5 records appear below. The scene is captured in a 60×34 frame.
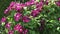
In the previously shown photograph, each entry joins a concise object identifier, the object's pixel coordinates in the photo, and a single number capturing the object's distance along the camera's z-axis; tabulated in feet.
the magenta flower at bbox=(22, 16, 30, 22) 6.84
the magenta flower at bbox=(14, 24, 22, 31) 6.79
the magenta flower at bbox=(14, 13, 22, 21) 6.91
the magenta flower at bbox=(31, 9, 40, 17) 6.91
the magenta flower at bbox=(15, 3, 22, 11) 7.16
